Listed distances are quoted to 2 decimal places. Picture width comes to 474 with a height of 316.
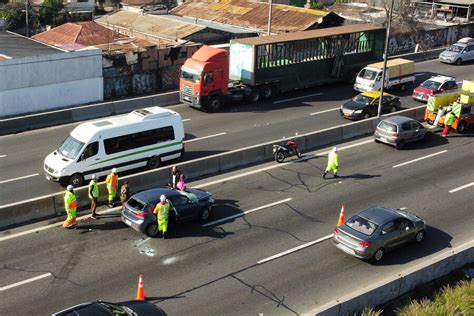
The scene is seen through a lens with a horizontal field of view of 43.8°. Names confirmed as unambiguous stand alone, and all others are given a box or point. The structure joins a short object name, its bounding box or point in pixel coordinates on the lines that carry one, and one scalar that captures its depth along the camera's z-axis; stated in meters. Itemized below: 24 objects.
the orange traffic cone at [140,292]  15.96
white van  23.41
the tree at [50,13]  67.12
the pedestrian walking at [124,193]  22.05
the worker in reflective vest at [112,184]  21.81
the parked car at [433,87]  36.80
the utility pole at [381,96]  31.92
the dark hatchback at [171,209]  19.78
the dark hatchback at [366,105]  33.34
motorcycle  27.12
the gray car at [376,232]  18.53
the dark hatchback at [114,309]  13.12
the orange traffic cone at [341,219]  20.58
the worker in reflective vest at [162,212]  19.42
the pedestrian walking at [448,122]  31.25
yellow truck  31.56
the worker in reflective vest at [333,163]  24.94
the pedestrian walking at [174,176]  23.17
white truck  37.97
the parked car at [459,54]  47.22
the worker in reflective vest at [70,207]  20.02
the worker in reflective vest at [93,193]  20.98
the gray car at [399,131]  29.11
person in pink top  22.29
